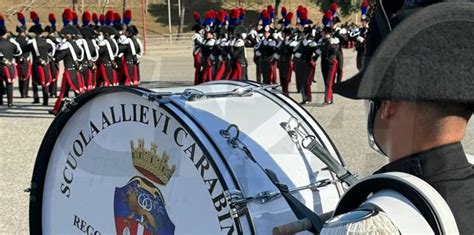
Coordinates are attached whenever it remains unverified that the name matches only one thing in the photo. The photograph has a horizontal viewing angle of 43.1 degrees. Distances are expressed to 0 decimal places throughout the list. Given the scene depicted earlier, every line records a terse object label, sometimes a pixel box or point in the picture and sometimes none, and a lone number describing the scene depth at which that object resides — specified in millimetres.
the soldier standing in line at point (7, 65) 11047
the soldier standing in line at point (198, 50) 13477
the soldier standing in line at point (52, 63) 11805
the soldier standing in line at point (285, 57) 11938
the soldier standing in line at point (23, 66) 11859
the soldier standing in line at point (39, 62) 11414
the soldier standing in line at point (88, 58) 10759
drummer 1045
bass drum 1872
